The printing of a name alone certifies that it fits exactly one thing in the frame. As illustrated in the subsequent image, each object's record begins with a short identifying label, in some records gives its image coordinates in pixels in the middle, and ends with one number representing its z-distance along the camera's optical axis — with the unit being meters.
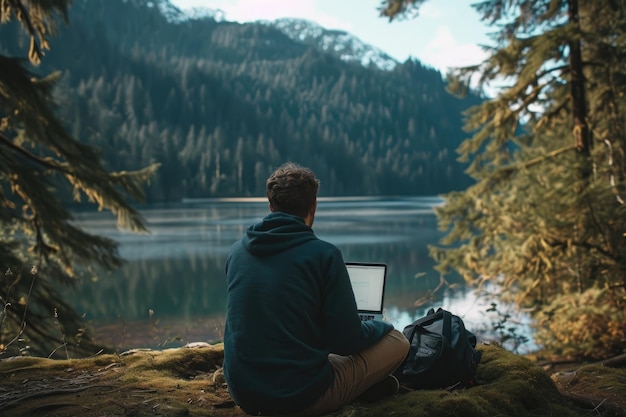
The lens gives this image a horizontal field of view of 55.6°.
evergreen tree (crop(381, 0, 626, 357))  6.47
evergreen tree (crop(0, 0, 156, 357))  5.48
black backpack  2.74
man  2.18
